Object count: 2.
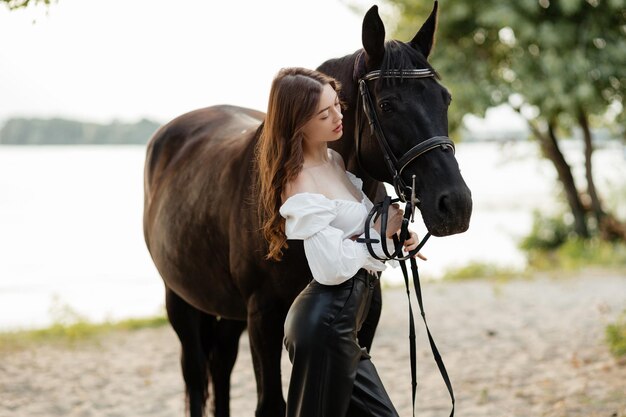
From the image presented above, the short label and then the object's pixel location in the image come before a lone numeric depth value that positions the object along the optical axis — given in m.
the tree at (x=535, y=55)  8.38
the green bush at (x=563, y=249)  10.21
